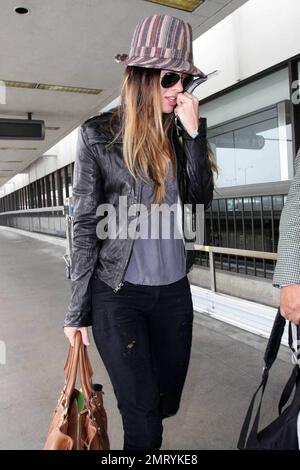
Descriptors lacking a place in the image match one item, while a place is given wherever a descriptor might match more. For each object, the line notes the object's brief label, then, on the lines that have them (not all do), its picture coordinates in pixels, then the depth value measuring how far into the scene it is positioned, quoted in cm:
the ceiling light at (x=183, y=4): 361
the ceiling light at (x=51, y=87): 561
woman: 120
